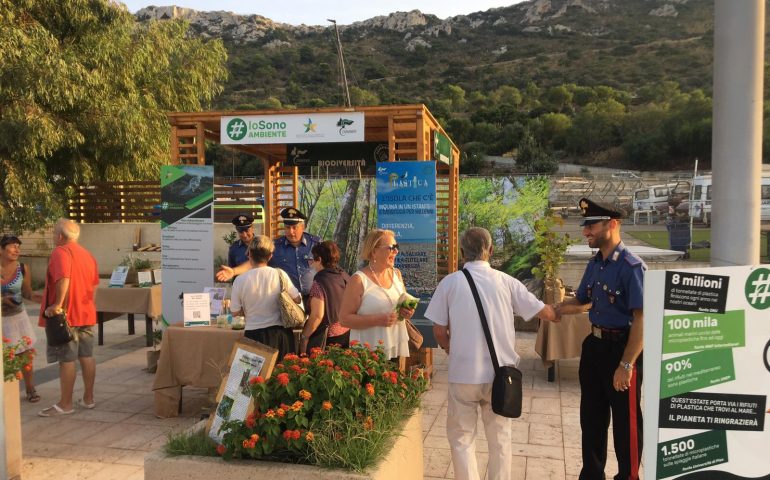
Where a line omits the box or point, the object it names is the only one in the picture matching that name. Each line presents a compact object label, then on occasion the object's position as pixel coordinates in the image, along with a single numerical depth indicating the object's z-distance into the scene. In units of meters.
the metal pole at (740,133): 2.47
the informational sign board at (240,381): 2.84
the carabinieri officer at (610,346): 3.31
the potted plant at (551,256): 6.61
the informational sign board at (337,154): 8.75
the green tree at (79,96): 12.19
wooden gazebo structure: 6.53
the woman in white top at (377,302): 3.64
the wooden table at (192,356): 5.12
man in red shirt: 5.03
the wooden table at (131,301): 8.09
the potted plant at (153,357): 6.87
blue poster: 6.15
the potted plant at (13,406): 3.89
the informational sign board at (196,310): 5.29
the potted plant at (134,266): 8.44
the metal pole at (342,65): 23.47
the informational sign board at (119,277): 8.30
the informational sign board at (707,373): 2.38
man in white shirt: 3.08
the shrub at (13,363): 3.86
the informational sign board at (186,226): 6.61
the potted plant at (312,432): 2.51
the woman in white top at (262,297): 4.32
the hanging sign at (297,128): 6.58
